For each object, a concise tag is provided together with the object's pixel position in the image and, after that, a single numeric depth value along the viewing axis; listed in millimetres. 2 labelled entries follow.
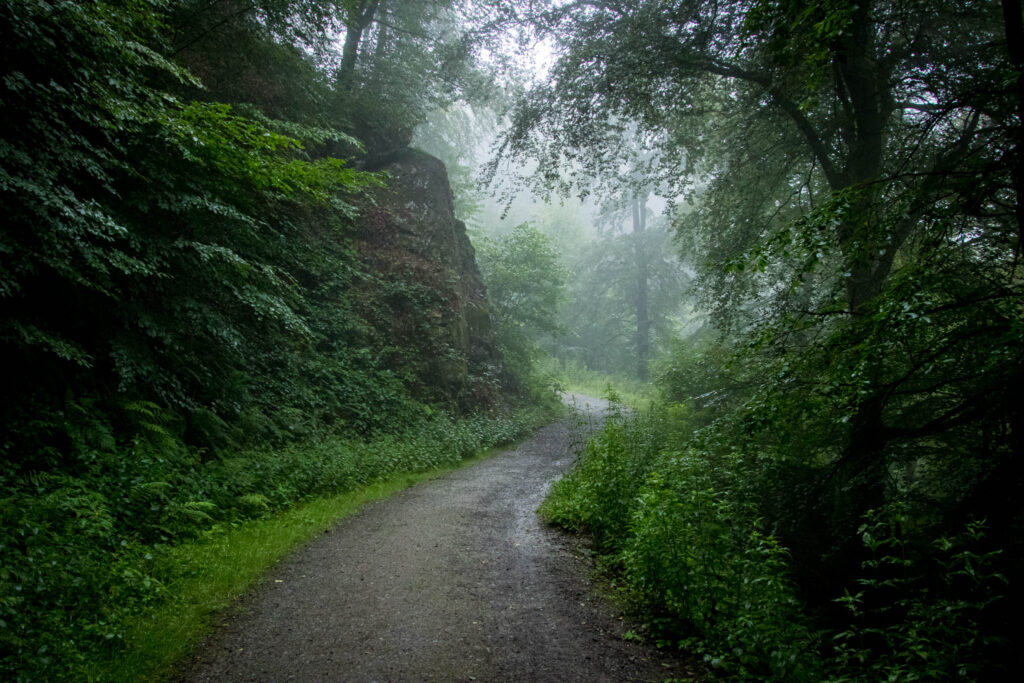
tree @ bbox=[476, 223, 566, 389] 24875
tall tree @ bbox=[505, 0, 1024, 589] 3771
